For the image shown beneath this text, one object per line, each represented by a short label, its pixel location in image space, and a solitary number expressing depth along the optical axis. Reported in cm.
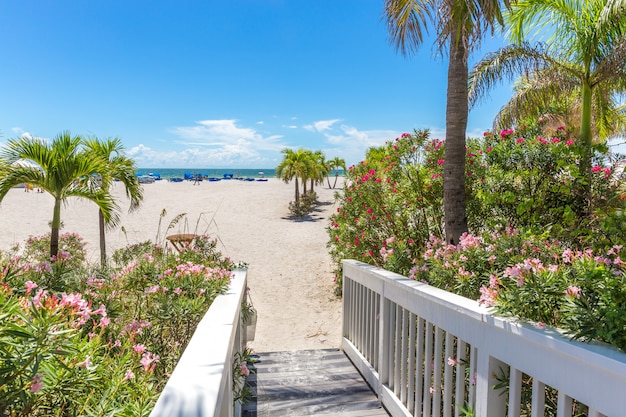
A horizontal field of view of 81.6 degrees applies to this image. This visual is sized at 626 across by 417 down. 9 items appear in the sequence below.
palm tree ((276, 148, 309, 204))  2172
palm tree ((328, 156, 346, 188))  3593
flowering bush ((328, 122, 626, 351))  153
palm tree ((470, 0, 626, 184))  551
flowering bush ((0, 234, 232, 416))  101
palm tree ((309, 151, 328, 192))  2273
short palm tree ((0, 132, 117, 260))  431
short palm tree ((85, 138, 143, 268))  644
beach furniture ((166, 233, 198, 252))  827
